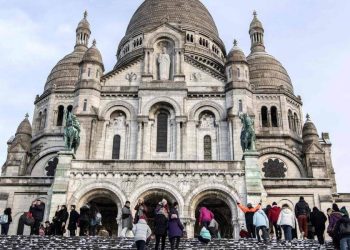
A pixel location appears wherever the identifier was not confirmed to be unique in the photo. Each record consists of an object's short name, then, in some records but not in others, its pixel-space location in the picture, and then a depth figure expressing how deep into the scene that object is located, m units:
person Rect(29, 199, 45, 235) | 23.16
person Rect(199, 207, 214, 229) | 21.20
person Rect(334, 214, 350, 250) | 16.36
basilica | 29.22
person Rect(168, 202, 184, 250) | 17.95
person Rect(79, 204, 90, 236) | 22.56
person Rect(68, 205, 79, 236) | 22.98
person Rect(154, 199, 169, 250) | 18.11
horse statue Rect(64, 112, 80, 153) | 30.83
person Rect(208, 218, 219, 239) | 21.86
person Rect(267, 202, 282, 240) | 22.39
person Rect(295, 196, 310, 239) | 21.91
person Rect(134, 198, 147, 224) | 19.39
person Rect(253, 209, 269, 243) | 20.47
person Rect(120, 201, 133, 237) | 22.06
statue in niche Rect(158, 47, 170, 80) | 38.41
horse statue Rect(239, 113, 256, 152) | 30.41
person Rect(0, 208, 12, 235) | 23.08
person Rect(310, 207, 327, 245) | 20.23
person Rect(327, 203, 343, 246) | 17.28
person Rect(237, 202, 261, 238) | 21.71
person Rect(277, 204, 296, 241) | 20.78
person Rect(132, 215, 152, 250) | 17.19
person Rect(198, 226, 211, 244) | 19.83
